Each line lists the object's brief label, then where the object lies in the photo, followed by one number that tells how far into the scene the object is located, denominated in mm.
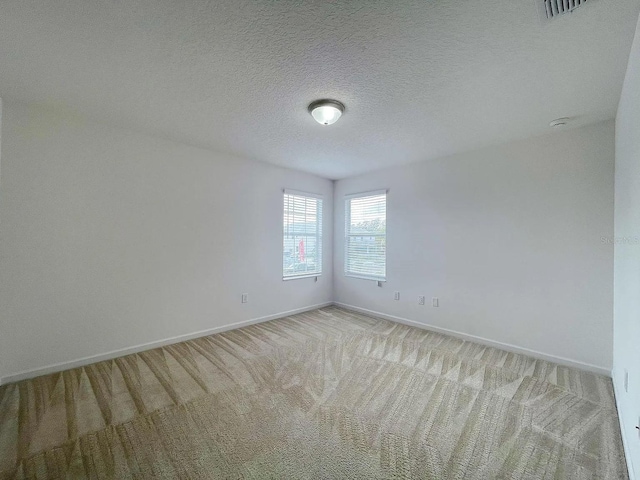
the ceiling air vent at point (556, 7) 1295
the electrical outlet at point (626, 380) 1733
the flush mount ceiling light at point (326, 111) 2242
